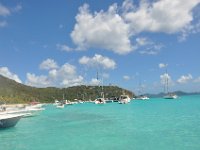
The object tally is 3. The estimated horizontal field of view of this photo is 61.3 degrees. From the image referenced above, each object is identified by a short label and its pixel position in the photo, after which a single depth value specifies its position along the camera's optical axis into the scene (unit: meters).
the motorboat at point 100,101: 68.09
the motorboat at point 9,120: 16.55
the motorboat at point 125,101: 63.84
